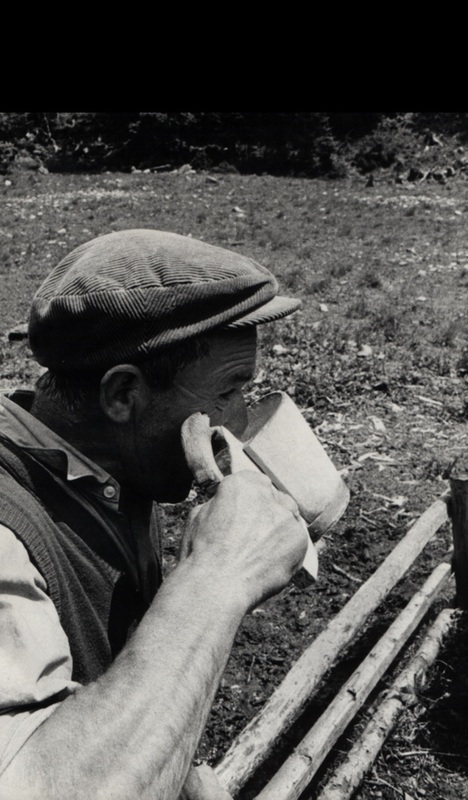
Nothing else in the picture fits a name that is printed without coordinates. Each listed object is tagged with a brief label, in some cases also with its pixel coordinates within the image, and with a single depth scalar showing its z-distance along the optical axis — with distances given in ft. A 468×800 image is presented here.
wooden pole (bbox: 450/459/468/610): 12.55
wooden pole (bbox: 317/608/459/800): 9.12
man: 3.56
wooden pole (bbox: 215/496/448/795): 8.32
